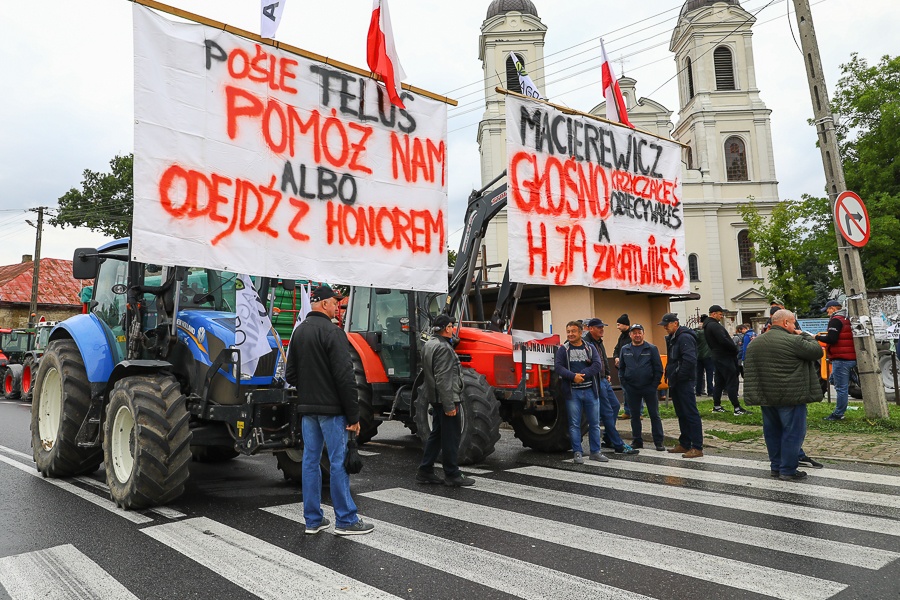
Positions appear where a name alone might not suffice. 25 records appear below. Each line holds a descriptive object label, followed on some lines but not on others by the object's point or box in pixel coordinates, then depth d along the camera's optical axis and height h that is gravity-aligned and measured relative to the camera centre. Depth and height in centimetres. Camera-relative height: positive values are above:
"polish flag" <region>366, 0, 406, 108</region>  805 +383
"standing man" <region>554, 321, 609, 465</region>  819 -22
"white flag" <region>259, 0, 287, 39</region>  726 +389
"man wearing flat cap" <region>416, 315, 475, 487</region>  691 -34
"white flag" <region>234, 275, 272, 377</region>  616 +44
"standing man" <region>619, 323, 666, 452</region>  888 -24
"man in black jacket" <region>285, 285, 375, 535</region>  507 -24
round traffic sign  950 +184
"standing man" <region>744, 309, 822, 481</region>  698 -35
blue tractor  582 -5
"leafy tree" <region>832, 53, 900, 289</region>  3006 +941
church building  4762 +1539
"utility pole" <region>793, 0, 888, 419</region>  988 +235
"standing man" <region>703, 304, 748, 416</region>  1151 -3
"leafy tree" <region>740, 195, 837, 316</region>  3412 +555
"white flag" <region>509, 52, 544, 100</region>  1048 +438
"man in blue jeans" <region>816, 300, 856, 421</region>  1050 +0
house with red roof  4122 +587
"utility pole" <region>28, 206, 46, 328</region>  3247 +630
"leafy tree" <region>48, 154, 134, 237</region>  3180 +877
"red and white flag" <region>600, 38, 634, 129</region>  1147 +450
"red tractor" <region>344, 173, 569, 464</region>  812 +10
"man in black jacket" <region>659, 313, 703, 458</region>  853 -40
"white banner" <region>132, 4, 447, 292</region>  632 +223
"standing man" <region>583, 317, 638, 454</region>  877 -48
